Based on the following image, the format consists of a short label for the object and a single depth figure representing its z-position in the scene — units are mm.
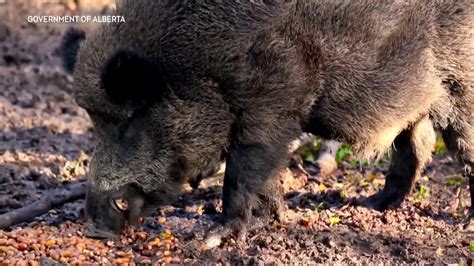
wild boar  11078
